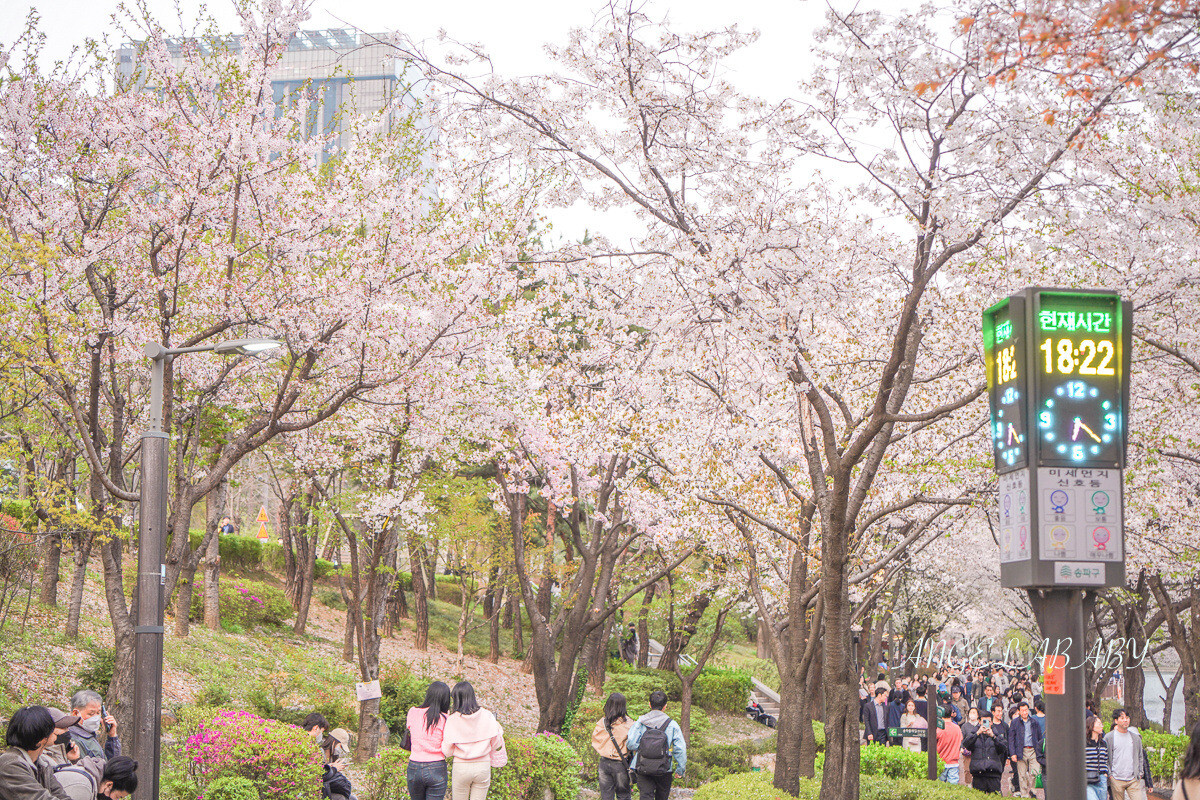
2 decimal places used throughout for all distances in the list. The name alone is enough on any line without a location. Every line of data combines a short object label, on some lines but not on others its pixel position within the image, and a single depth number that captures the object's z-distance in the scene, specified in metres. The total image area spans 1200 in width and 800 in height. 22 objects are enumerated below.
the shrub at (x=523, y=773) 10.77
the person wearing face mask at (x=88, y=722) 8.09
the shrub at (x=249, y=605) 24.45
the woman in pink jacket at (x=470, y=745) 8.47
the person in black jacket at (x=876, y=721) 20.84
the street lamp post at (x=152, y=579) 8.38
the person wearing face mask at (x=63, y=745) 7.05
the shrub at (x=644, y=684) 25.86
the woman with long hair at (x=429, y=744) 8.45
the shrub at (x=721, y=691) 29.75
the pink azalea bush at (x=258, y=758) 9.33
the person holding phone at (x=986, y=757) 14.45
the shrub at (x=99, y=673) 14.30
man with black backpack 9.45
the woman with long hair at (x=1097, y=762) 12.44
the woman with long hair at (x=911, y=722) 17.81
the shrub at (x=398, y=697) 19.47
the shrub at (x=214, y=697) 15.34
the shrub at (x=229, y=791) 9.16
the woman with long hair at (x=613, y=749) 9.55
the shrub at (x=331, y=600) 33.06
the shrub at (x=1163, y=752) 18.58
